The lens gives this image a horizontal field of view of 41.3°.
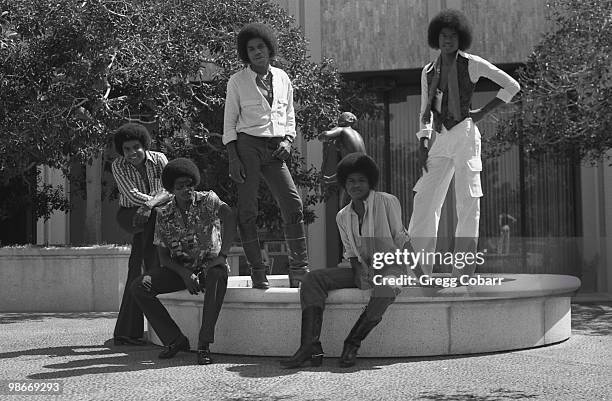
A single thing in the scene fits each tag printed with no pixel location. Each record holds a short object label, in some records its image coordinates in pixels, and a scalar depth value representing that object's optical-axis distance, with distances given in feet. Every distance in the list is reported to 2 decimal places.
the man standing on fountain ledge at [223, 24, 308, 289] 19.65
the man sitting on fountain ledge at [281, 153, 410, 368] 17.49
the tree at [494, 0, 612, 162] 32.09
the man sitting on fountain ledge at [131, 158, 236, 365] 18.63
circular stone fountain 18.42
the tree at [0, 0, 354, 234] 32.50
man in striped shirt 20.49
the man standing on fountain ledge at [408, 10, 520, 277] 19.97
